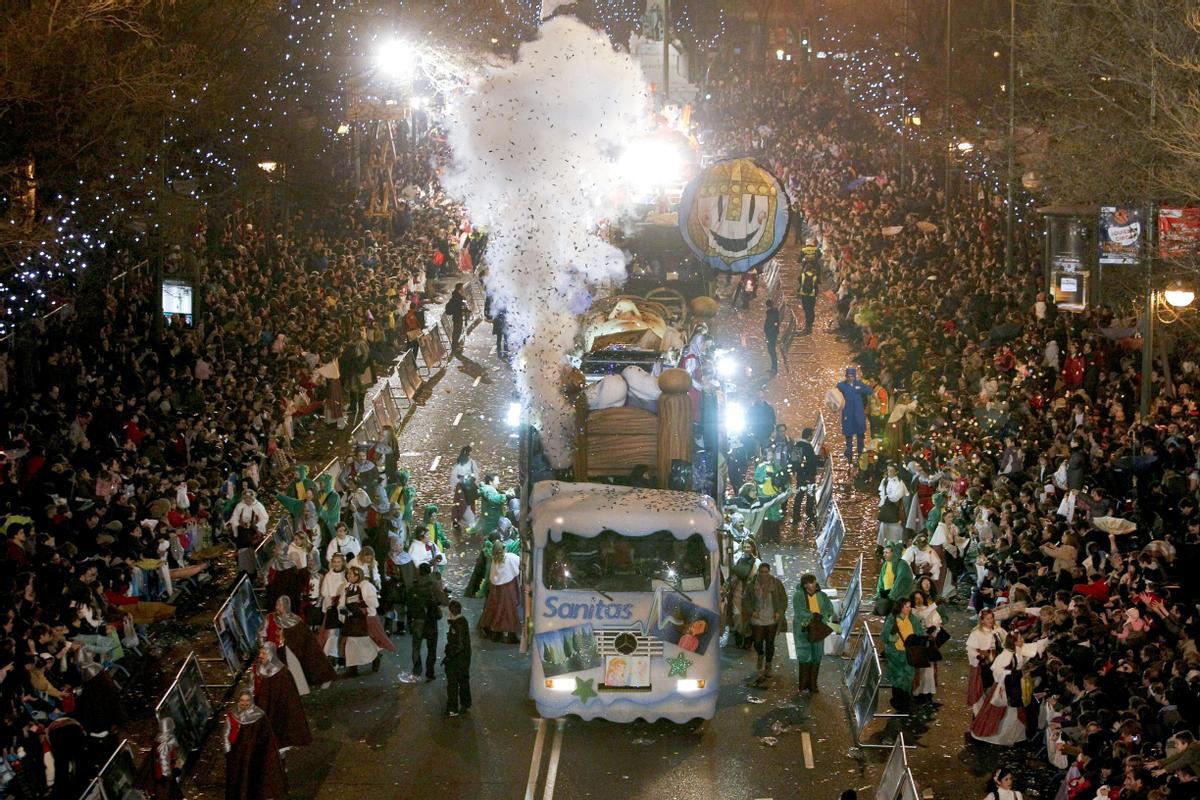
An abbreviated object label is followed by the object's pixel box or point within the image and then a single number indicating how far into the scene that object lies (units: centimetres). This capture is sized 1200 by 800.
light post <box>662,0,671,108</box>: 5944
